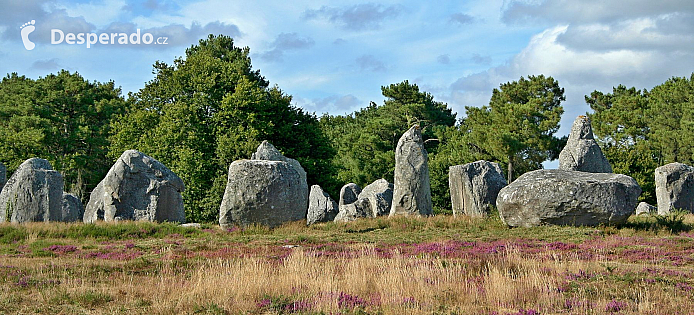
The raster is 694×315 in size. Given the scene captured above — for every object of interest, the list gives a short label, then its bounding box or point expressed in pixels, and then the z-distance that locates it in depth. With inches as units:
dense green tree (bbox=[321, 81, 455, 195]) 2149.4
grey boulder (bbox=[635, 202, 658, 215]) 1346.7
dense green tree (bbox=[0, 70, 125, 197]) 1929.1
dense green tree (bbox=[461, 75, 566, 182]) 1958.7
